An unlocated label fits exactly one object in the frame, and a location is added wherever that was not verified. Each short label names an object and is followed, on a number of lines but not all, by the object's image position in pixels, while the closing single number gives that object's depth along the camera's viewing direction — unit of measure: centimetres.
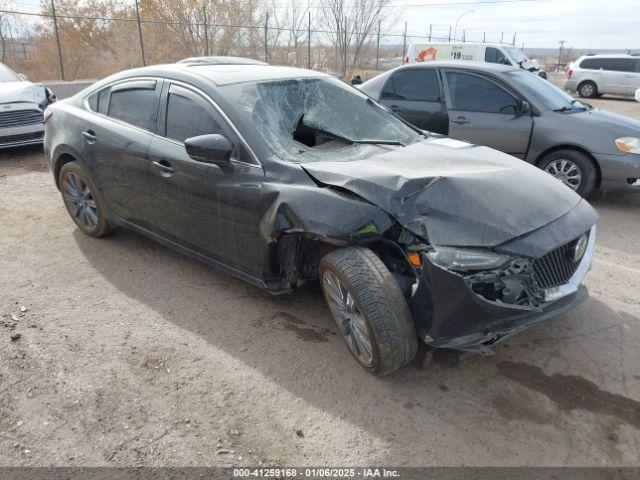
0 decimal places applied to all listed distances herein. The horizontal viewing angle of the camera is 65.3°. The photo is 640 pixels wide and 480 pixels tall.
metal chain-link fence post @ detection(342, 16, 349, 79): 2331
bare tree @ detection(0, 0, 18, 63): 1465
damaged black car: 262
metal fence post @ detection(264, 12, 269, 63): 1891
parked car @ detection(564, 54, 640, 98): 1980
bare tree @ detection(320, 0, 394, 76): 2337
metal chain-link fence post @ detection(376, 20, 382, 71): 2564
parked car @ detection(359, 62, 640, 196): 580
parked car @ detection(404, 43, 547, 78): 1603
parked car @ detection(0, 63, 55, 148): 784
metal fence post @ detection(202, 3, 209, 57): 1795
